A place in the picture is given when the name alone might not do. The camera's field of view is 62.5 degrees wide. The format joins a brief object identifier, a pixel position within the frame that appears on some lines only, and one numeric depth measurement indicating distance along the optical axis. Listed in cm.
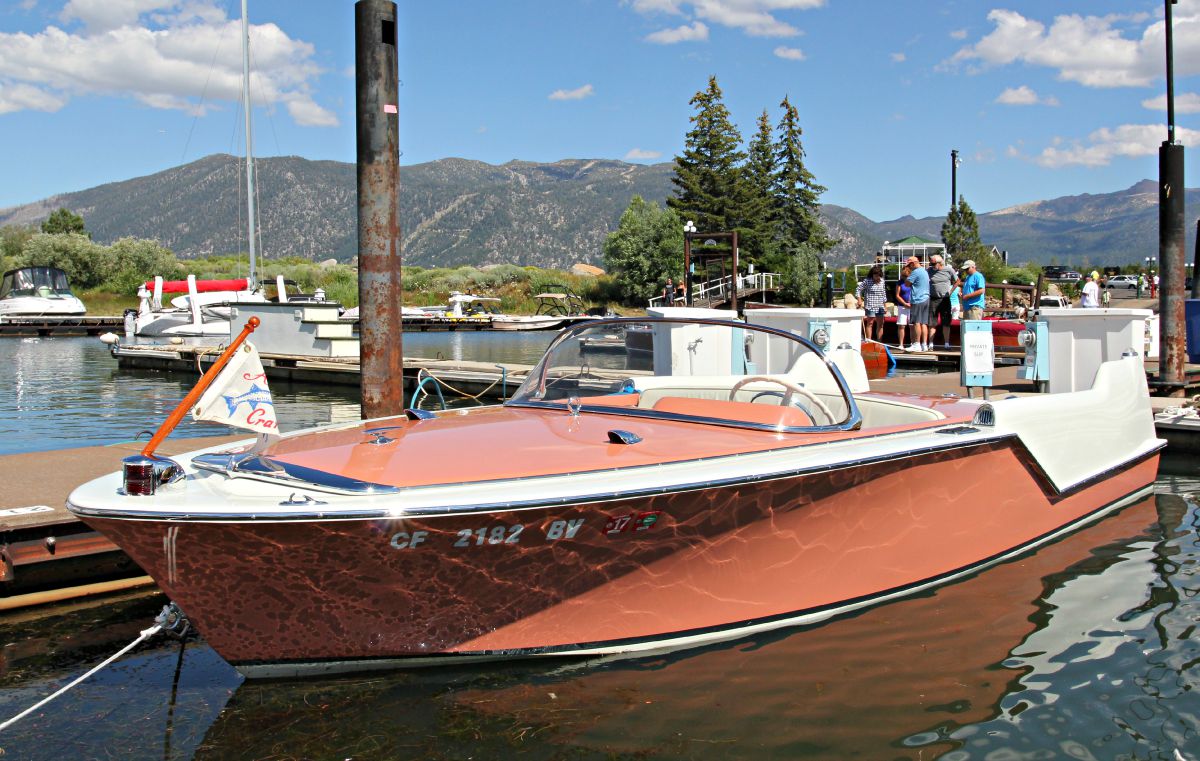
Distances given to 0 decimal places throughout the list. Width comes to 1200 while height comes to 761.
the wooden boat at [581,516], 385
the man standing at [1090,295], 1717
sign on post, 980
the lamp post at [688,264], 1848
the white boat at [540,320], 4291
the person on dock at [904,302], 1784
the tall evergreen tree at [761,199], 6234
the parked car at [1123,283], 6688
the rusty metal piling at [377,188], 718
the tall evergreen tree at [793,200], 6481
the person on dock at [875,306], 1681
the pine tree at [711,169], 6150
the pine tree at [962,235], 5712
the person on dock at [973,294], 1482
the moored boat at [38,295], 4191
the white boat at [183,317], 2677
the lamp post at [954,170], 4397
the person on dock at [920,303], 1562
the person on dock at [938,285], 1608
